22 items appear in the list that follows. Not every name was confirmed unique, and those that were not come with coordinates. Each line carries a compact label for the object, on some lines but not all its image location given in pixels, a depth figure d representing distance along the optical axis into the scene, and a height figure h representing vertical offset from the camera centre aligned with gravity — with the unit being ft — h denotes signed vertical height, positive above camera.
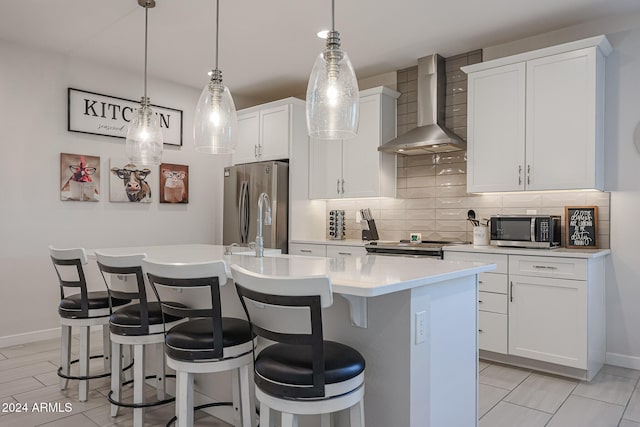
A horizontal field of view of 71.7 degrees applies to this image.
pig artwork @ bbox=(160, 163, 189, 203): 16.63 +1.23
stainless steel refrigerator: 15.78 +0.55
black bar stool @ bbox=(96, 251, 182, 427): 7.35 -1.81
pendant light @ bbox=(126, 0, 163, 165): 9.96 +1.76
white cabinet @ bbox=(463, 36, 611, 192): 10.87 +2.57
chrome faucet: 8.85 -0.42
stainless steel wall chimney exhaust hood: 13.61 +3.30
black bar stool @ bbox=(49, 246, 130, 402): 8.63 -1.86
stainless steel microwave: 11.20 -0.34
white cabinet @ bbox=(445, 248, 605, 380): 10.26 -2.29
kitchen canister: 12.53 -0.51
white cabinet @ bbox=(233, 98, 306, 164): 16.11 +3.27
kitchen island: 5.65 -1.60
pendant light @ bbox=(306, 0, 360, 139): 6.54 +1.84
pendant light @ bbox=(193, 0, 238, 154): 8.65 +1.95
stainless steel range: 12.34 -0.92
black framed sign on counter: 11.35 -0.24
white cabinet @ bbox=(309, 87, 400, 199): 15.03 +2.04
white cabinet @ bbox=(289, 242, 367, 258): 14.48 -1.14
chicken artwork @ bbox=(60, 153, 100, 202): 14.14 +1.22
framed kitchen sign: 14.38 +3.46
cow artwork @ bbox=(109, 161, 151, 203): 15.30 +1.11
